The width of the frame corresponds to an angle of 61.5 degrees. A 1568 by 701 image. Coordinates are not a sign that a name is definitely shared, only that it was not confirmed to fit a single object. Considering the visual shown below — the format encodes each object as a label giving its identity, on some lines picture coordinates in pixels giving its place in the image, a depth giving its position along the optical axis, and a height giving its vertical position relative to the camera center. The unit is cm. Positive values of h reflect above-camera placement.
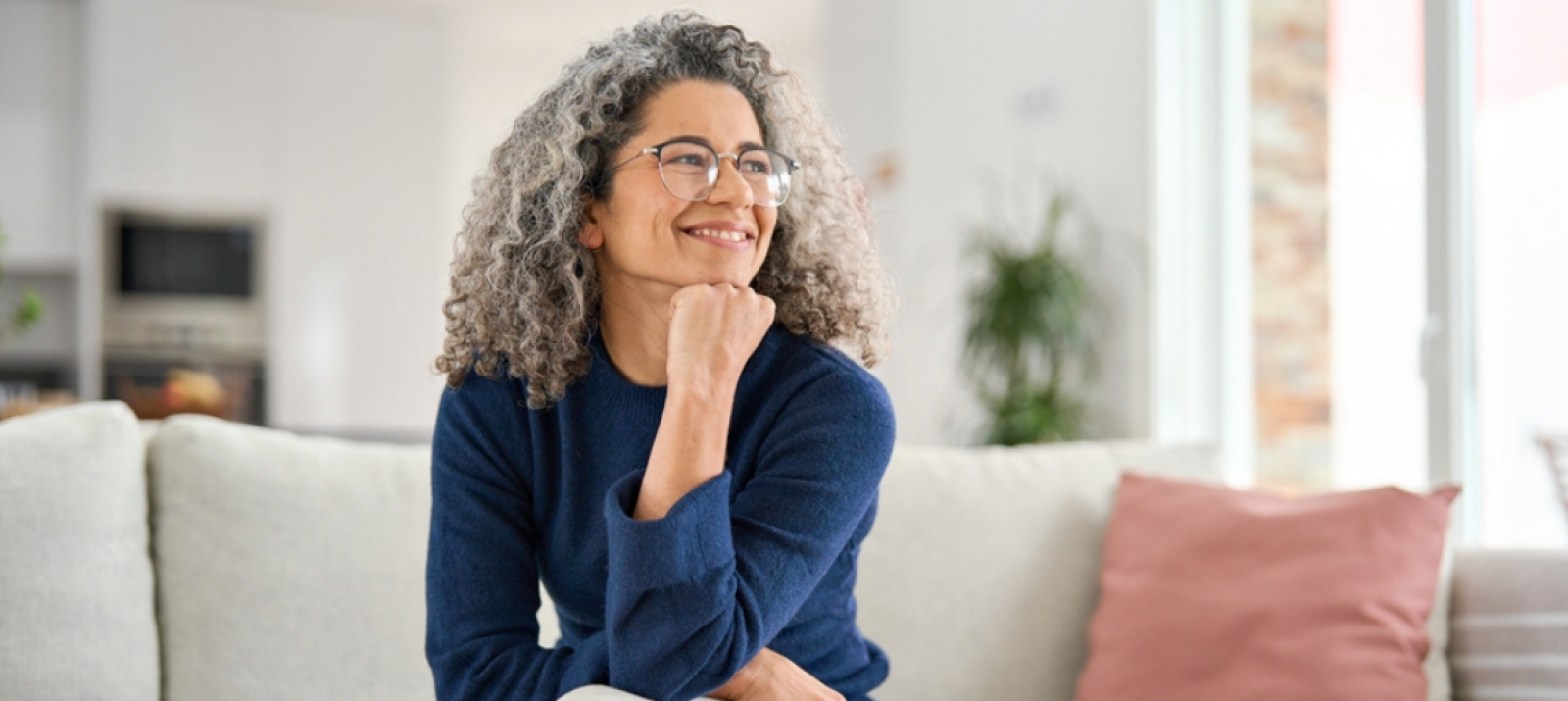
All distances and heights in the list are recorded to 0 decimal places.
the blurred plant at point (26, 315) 250 +9
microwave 633 +37
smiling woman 128 -4
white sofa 167 -31
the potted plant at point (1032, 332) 409 +6
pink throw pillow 183 -36
